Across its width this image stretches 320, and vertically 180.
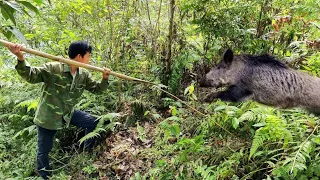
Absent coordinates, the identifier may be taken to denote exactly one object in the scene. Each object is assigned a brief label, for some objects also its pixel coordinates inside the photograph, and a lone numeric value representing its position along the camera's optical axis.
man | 3.33
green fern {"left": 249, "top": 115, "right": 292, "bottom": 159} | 2.57
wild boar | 2.75
